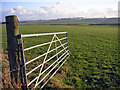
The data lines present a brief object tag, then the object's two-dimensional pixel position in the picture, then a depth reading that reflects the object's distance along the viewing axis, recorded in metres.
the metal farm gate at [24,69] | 3.44
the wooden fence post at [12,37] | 3.59
